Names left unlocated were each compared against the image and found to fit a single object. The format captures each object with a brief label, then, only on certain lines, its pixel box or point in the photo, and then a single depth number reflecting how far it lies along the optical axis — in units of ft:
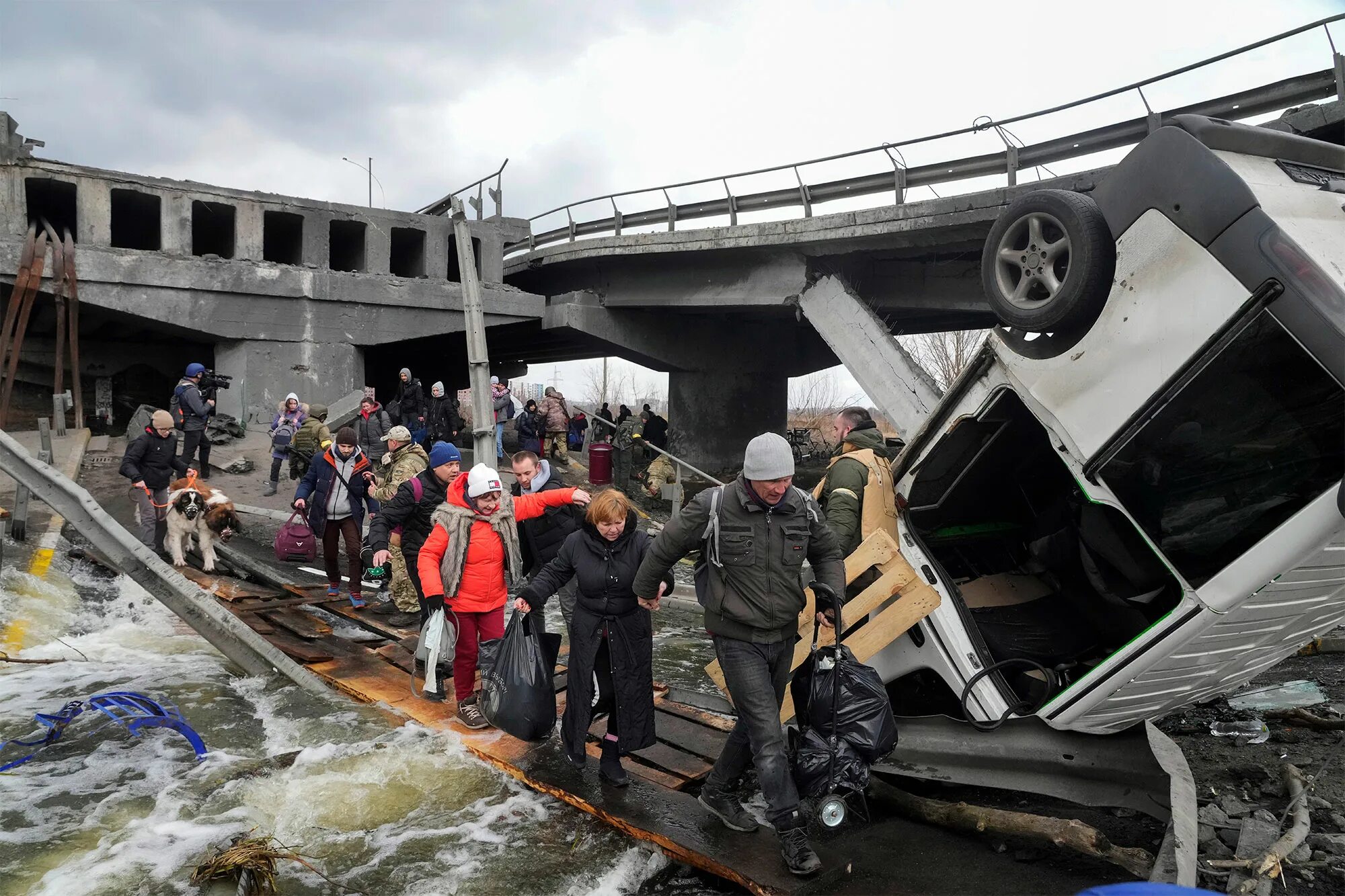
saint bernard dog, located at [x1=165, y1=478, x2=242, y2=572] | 29.40
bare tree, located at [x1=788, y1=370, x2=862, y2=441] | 150.55
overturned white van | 9.87
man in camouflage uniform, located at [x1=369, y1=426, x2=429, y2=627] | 25.89
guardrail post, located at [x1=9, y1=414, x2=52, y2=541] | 28.17
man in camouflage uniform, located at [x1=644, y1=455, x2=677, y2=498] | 55.31
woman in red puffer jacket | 17.48
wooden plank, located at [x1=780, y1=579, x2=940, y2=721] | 14.46
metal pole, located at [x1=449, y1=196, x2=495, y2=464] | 25.70
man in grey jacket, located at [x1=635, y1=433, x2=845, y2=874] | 12.14
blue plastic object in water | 16.30
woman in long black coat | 14.43
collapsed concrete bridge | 45.27
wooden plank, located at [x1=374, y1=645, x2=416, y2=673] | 21.39
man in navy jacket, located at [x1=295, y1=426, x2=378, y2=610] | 26.61
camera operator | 35.35
